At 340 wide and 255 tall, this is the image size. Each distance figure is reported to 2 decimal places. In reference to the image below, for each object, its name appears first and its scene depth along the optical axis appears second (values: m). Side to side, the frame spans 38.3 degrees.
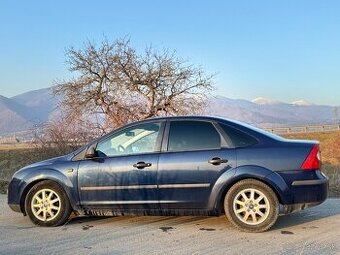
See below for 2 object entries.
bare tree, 24.53
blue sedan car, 6.25
